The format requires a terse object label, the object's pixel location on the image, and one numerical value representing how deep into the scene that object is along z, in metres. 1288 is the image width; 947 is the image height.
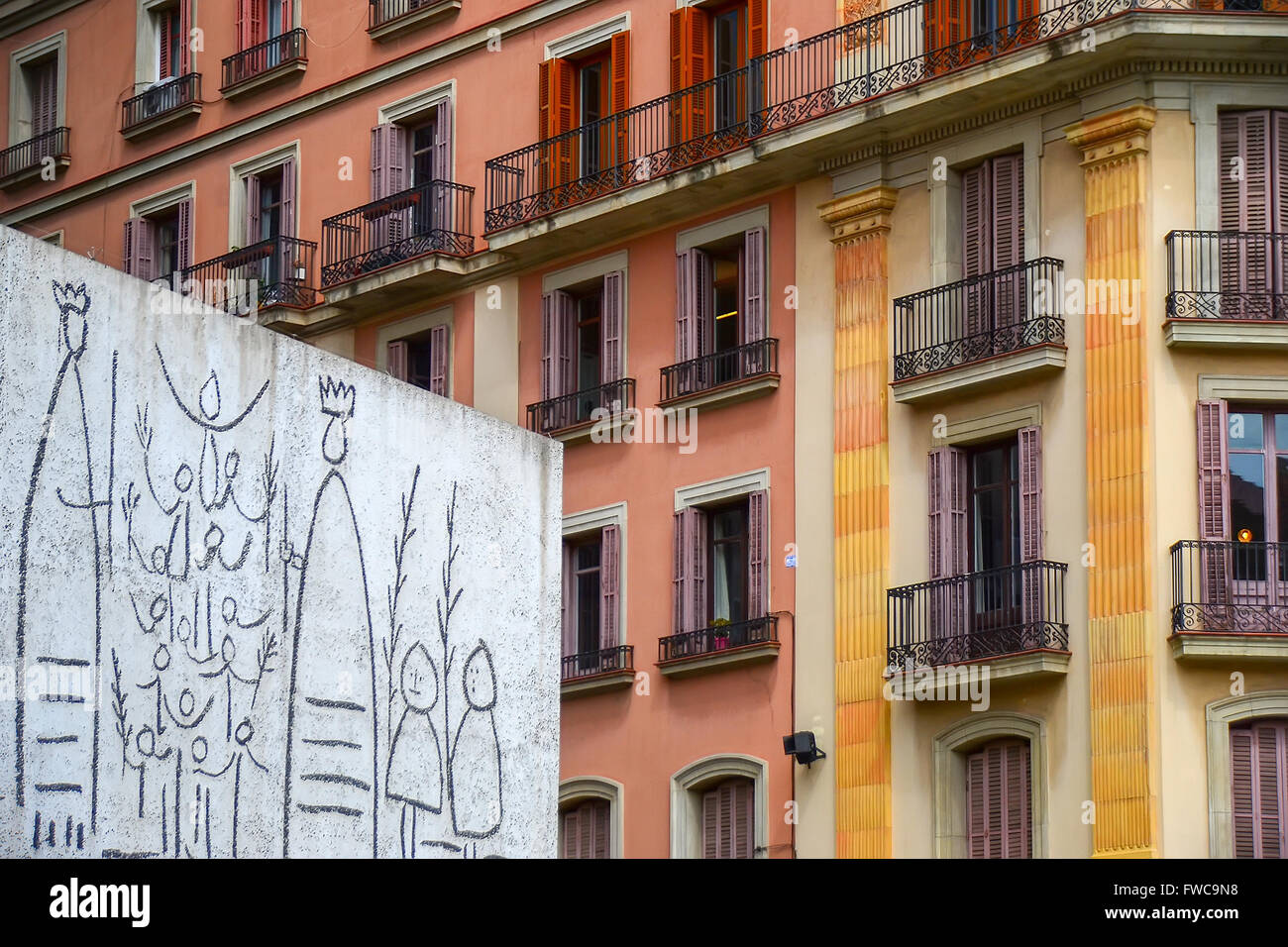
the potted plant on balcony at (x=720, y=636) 36.47
